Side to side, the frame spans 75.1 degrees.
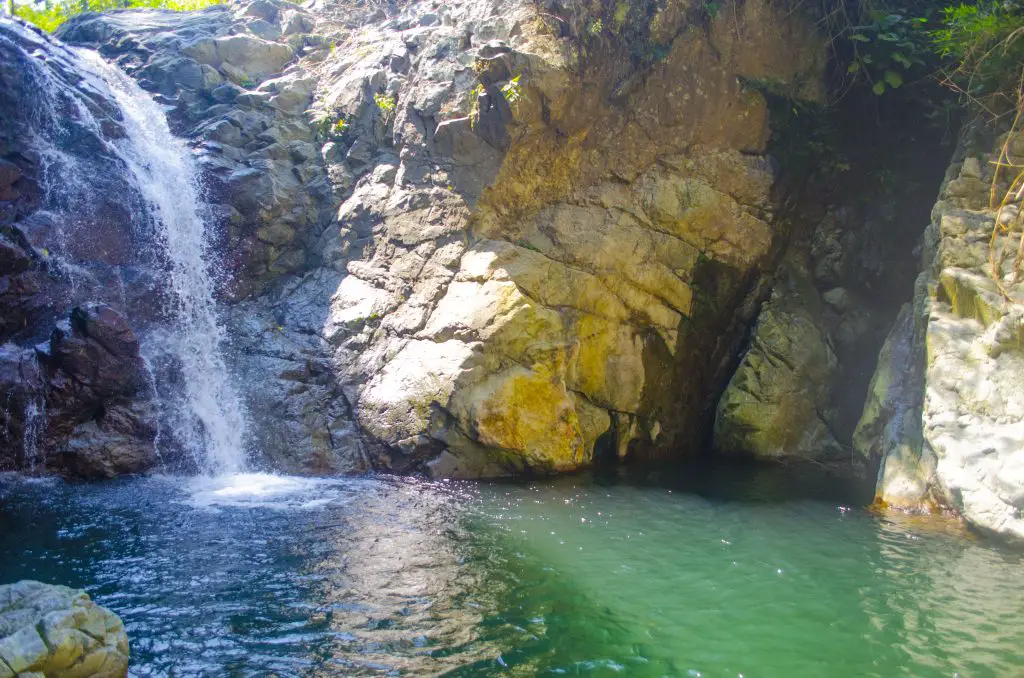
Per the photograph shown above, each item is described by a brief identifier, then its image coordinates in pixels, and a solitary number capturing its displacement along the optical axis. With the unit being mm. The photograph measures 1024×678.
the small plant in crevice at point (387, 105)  13219
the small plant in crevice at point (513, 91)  11422
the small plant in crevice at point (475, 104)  11828
